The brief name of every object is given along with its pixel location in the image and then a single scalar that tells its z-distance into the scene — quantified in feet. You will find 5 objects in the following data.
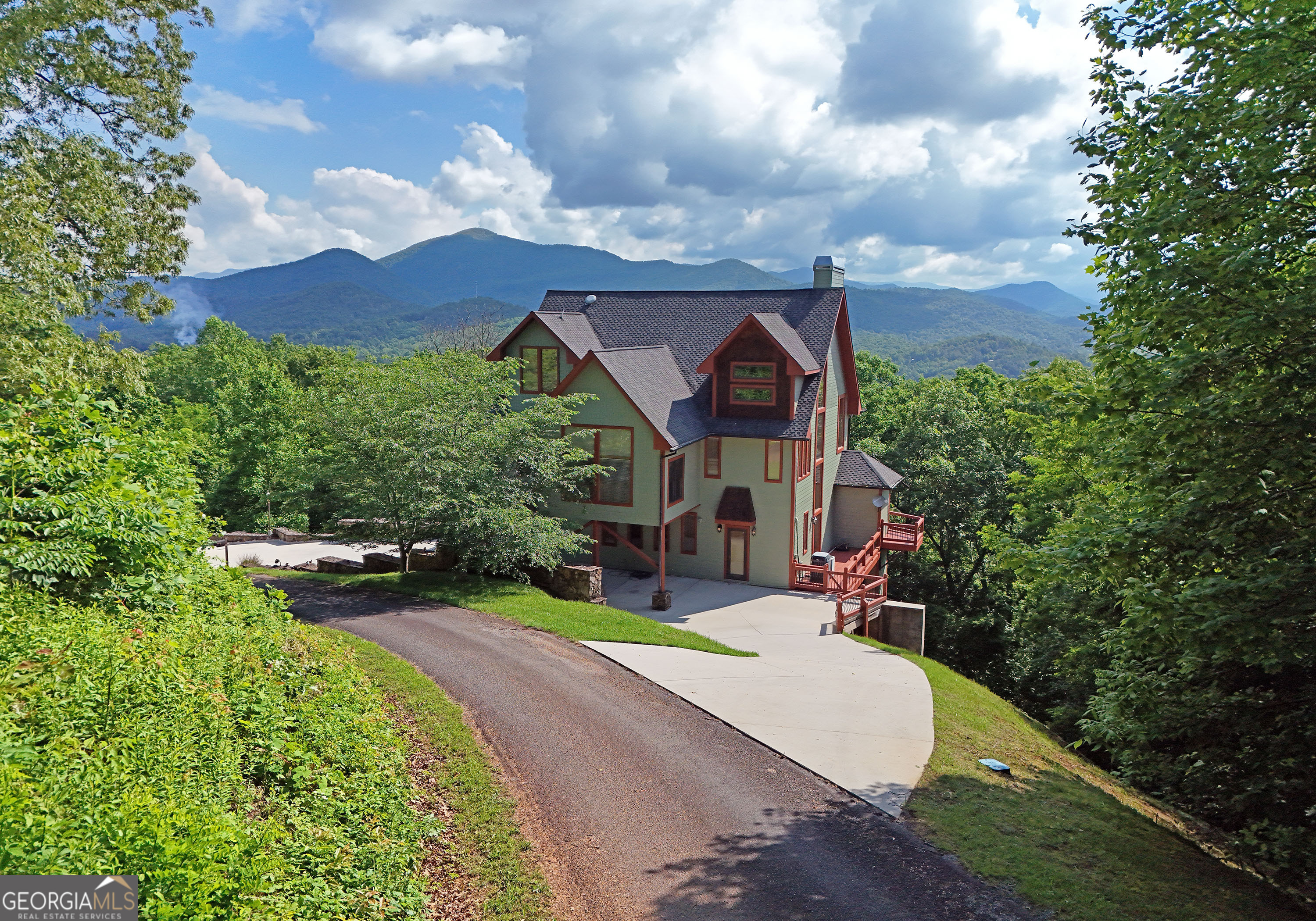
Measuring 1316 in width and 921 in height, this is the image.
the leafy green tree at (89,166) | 46.70
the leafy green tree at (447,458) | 72.43
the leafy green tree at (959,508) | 102.68
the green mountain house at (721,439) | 87.30
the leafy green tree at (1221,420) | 28.37
